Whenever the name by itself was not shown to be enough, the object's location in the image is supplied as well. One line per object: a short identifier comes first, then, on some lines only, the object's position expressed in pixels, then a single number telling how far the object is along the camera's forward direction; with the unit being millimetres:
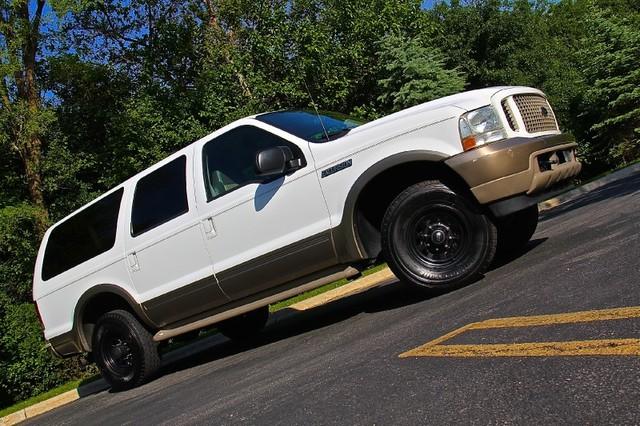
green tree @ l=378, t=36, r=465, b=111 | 17625
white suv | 4930
